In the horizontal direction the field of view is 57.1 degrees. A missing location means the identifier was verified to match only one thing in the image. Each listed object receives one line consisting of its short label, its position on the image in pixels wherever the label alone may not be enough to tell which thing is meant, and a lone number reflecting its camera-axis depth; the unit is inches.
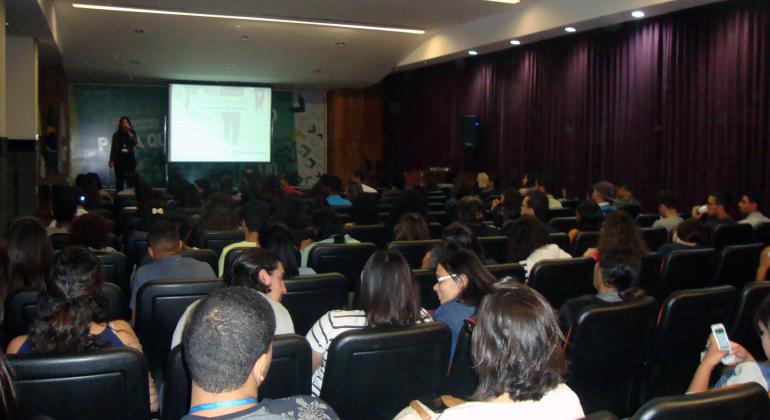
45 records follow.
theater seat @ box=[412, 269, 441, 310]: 162.1
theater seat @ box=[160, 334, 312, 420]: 93.0
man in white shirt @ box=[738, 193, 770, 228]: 286.0
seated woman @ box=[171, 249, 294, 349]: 124.5
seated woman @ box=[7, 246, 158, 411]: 95.3
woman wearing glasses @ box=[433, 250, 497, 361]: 123.2
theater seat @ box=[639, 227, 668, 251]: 242.8
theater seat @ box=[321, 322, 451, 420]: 98.3
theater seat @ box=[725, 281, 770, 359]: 134.5
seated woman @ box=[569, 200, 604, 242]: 252.7
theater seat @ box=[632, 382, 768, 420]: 66.8
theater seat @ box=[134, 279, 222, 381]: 135.7
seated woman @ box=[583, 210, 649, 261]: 189.3
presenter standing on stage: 543.2
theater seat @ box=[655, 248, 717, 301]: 186.1
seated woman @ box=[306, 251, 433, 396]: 112.7
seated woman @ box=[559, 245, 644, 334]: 129.8
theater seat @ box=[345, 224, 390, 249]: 261.0
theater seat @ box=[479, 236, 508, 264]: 217.8
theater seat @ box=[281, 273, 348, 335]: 146.8
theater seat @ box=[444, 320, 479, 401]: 108.1
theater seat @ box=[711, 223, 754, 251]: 240.4
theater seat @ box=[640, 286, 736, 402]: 129.6
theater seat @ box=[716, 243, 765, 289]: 199.5
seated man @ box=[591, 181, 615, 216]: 339.0
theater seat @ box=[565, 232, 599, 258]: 227.8
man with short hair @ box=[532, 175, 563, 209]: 435.1
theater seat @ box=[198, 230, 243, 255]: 223.9
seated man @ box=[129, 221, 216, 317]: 159.0
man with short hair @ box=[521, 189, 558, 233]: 276.5
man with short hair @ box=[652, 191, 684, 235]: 270.7
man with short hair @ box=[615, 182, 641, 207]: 323.9
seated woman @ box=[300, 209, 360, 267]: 216.1
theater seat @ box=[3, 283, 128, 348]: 124.9
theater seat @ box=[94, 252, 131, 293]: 169.0
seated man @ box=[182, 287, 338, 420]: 63.0
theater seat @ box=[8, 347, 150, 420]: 85.4
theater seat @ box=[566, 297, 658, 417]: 116.9
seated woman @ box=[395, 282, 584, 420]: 70.4
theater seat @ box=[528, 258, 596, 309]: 167.5
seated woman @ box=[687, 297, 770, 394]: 95.3
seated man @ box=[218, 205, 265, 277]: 206.7
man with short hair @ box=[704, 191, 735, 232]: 303.1
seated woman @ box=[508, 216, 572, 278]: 189.6
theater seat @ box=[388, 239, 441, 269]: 206.2
